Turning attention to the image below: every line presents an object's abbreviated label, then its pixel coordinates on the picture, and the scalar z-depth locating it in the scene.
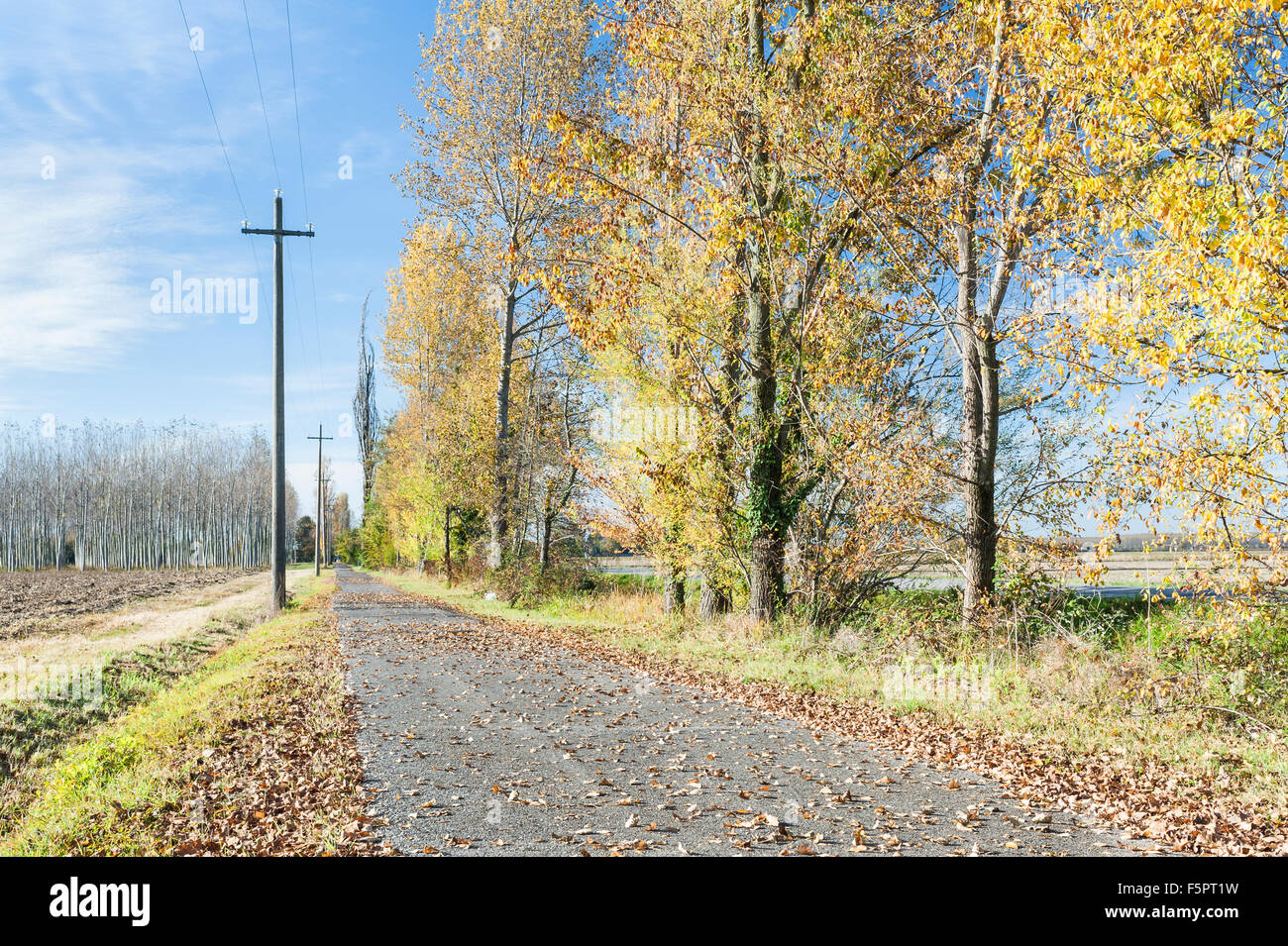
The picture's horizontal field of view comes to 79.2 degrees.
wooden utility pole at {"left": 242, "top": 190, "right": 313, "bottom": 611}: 19.98
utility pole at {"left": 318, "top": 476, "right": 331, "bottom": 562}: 89.80
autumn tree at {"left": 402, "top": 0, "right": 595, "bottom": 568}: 24.06
